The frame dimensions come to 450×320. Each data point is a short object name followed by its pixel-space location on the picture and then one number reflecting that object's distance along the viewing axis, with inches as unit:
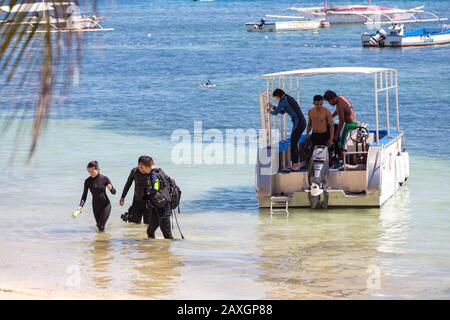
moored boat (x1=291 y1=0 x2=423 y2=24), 3912.4
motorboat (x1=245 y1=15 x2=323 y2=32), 3654.0
